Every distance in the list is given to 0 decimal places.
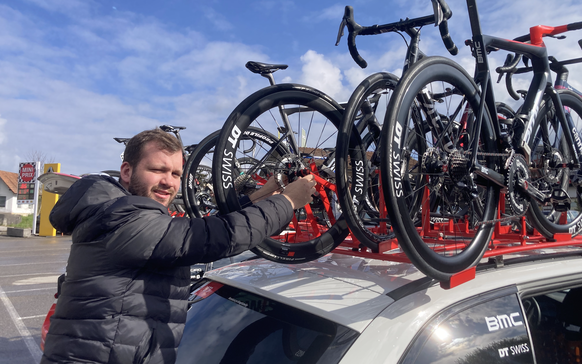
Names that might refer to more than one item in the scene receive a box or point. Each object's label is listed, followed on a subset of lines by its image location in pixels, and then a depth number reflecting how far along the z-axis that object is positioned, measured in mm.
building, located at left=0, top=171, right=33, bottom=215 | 48125
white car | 1474
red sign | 21969
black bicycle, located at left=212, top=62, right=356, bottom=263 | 2430
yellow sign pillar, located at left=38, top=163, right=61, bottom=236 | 21031
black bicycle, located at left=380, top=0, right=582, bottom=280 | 1720
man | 1378
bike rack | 2125
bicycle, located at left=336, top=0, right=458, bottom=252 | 2293
